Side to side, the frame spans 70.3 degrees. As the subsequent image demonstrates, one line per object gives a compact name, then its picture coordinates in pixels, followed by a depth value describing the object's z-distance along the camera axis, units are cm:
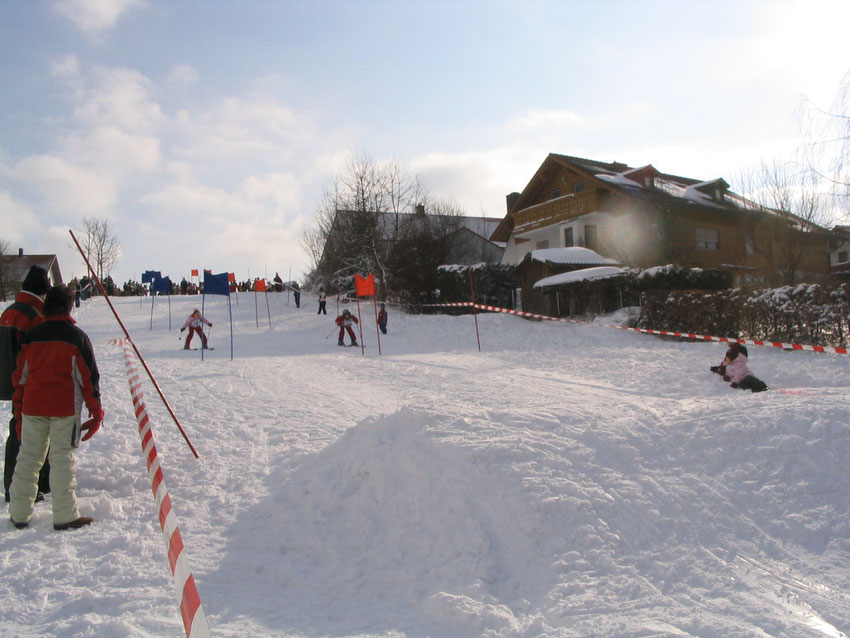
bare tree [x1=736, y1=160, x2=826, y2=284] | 2311
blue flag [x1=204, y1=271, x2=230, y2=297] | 1689
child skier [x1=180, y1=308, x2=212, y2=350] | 1723
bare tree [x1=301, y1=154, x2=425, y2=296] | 3494
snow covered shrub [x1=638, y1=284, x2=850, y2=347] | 1271
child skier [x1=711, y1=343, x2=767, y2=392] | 990
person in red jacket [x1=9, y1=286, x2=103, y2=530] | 456
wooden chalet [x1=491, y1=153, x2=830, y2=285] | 2486
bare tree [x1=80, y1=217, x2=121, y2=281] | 5138
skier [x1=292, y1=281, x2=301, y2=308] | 3561
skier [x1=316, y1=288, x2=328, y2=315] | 3028
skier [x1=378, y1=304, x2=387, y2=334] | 2185
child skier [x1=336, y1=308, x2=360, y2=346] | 1902
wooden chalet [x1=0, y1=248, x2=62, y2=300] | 4156
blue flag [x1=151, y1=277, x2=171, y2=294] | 2894
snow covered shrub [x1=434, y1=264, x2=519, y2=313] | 2605
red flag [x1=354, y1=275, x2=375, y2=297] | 1808
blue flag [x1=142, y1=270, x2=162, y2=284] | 2850
